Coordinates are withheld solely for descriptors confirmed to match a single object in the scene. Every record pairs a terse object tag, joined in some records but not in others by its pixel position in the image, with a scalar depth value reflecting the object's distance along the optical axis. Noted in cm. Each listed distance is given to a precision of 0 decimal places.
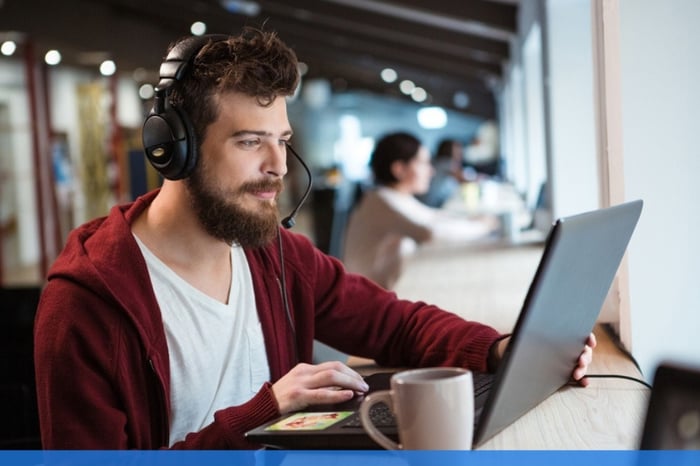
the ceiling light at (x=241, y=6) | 987
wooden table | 124
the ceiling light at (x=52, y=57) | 938
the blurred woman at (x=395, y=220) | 455
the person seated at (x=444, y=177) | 987
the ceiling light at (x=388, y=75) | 1733
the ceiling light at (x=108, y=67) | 908
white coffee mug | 94
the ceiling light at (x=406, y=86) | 2011
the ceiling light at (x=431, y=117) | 2802
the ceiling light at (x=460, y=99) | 2234
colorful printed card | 120
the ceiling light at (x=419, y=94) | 2225
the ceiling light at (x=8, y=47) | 773
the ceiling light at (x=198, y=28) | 784
